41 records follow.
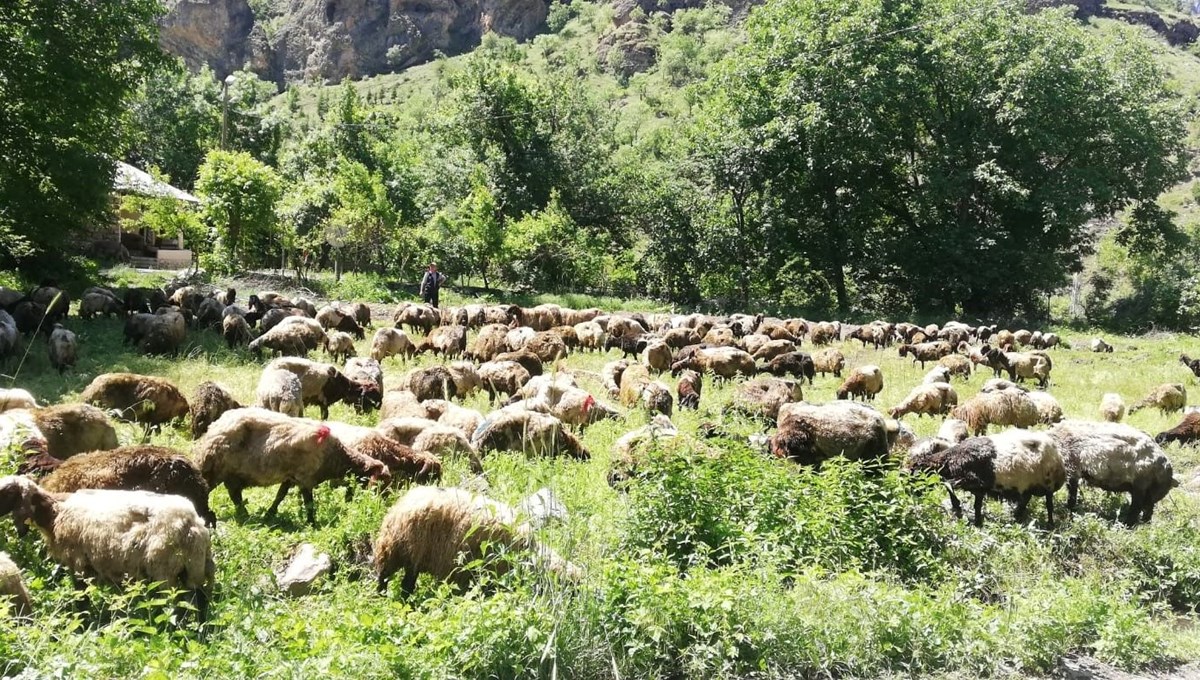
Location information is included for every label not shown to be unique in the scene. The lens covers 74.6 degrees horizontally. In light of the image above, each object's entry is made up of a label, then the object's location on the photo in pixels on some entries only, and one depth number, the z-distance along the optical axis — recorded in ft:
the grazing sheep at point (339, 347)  50.01
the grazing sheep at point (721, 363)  50.70
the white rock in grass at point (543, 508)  16.49
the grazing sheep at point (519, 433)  28.66
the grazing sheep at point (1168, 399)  45.21
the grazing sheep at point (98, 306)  59.06
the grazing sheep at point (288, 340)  48.03
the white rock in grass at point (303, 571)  17.76
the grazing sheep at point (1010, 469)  25.22
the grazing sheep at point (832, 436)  28.22
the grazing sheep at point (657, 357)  52.60
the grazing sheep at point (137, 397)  28.96
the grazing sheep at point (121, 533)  15.06
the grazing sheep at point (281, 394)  31.12
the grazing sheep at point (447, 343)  53.83
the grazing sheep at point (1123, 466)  26.09
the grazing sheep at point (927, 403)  41.60
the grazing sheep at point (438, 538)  17.66
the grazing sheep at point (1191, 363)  61.22
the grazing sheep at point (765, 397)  36.81
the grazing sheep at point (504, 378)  40.78
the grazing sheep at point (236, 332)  51.11
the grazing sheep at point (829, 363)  54.34
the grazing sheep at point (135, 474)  18.02
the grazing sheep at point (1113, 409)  40.86
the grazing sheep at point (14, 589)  13.85
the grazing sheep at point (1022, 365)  54.80
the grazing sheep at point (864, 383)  46.03
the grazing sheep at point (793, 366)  52.60
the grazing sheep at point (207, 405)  27.96
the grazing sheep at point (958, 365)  54.44
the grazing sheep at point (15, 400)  24.95
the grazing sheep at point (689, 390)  41.34
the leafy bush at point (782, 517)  19.90
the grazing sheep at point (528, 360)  45.03
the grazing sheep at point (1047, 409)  37.29
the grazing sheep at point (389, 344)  51.55
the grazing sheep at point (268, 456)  21.79
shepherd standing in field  78.78
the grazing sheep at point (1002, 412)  36.70
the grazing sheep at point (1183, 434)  36.60
